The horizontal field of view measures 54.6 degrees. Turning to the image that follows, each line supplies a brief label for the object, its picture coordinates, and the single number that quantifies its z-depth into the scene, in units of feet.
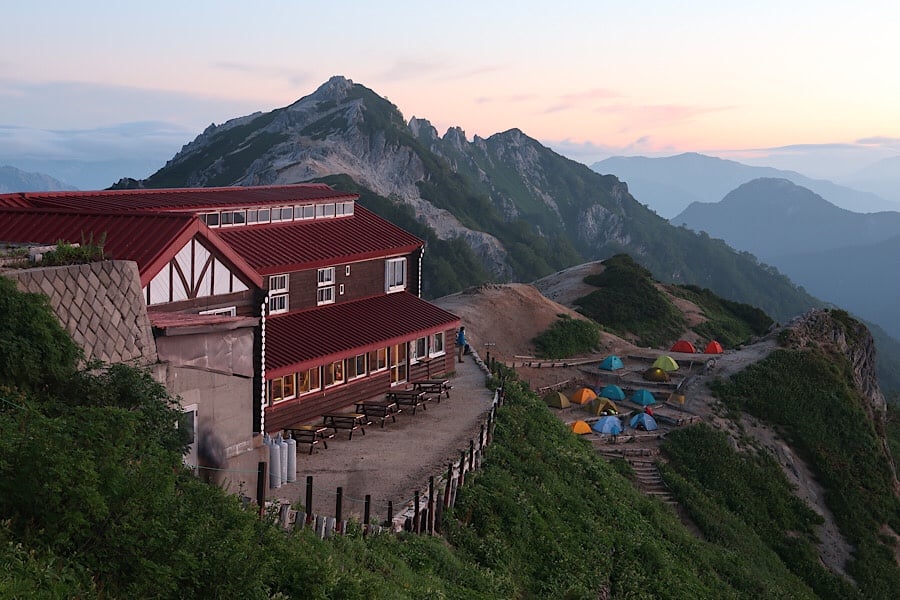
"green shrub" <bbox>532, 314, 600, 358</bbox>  199.72
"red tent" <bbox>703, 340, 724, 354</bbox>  202.70
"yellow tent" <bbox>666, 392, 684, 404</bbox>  161.38
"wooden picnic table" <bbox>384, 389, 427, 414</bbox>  103.35
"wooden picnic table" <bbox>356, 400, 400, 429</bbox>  98.07
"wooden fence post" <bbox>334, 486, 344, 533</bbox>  57.26
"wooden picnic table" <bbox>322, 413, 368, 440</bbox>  91.50
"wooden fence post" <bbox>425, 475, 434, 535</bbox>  66.15
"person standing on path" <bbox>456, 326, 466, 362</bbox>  144.34
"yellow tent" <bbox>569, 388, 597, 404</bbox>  158.51
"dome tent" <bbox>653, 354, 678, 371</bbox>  179.93
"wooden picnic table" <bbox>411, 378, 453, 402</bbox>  110.52
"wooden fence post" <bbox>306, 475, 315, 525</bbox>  57.52
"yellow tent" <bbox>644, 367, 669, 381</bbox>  175.22
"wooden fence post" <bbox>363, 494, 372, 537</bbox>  59.29
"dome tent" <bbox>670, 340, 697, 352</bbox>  201.46
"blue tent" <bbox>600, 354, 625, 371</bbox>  183.21
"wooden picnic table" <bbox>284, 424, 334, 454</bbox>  85.25
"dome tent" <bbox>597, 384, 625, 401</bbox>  163.63
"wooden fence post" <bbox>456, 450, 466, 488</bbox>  75.61
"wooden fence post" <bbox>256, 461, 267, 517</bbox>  52.74
